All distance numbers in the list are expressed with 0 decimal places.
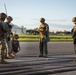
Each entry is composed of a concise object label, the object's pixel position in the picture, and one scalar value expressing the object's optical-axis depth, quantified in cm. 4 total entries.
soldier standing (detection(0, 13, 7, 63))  801
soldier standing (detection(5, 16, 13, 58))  920
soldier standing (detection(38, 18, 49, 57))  1001
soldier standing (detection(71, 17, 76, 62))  861
